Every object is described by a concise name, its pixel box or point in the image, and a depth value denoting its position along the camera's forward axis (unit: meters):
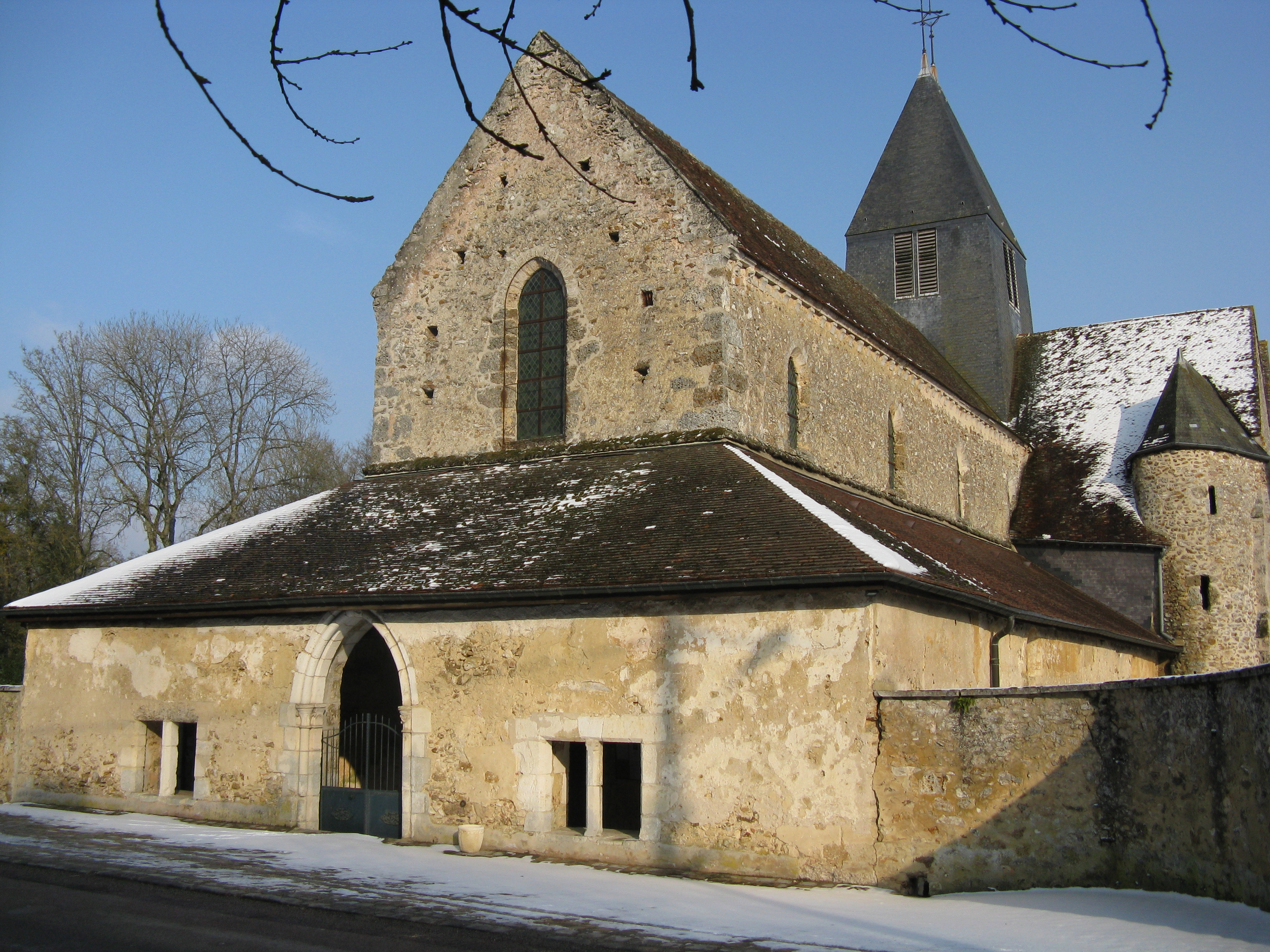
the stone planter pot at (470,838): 11.88
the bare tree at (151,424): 31.80
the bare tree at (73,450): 31.50
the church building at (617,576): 11.14
